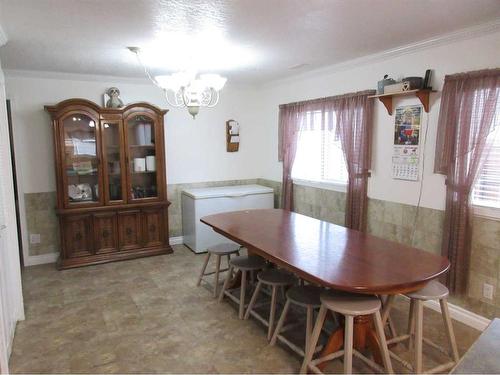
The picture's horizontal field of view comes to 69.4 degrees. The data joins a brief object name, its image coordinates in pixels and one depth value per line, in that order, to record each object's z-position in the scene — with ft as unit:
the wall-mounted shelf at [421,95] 9.64
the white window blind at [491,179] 8.51
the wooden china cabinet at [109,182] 13.43
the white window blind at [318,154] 13.24
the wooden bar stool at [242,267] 9.90
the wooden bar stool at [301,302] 7.80
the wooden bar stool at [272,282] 8.85
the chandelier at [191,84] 9.04
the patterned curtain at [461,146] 8.50
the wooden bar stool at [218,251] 11.09
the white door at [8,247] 8.29
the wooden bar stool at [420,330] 7.07
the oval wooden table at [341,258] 6.34
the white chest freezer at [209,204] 15.03
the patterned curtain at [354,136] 11.64
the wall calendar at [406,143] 10.27
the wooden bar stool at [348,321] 6.56
